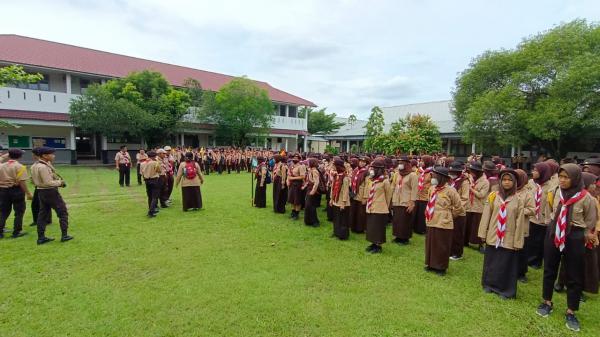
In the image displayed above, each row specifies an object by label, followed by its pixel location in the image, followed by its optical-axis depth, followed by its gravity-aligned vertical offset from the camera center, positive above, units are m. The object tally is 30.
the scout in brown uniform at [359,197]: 6.96 -0.94
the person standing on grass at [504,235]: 4.27 -1.07
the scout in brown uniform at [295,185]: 8.38 -0.86
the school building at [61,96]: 20.16 +3.27
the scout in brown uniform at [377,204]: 5.88 -0.91
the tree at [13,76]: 11.66 +2.67
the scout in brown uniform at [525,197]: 4.23 -0.55
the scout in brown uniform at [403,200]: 6.56 -0.93
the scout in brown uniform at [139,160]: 12.47 -0.43
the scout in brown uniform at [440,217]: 4.96 -0.96
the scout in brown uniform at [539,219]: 5.25 -1.03
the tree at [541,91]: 15.41 +3.33
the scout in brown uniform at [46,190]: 5.92 -0.77
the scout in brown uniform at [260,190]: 9.95 -1.18
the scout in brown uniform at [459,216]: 5.85 -1.11
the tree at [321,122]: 45.67 +4.31
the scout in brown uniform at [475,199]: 6.34 -0.88
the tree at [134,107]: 19.72 +2.67
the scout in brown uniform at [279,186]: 9.28 -1.00
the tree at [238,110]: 25.55 +3.29
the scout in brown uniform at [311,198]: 7.70 -1.11
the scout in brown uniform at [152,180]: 8.45 -0.78
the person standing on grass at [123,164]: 13.18 -0.59
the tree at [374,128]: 20.24 +1.67
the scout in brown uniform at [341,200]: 6.65 -0.98
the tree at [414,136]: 17.28 +0.96
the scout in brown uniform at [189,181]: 9.08 -0.86
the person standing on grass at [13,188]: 6.23 -0.79
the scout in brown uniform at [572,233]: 3.73 -0.89
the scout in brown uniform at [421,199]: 7.21 -1.01
